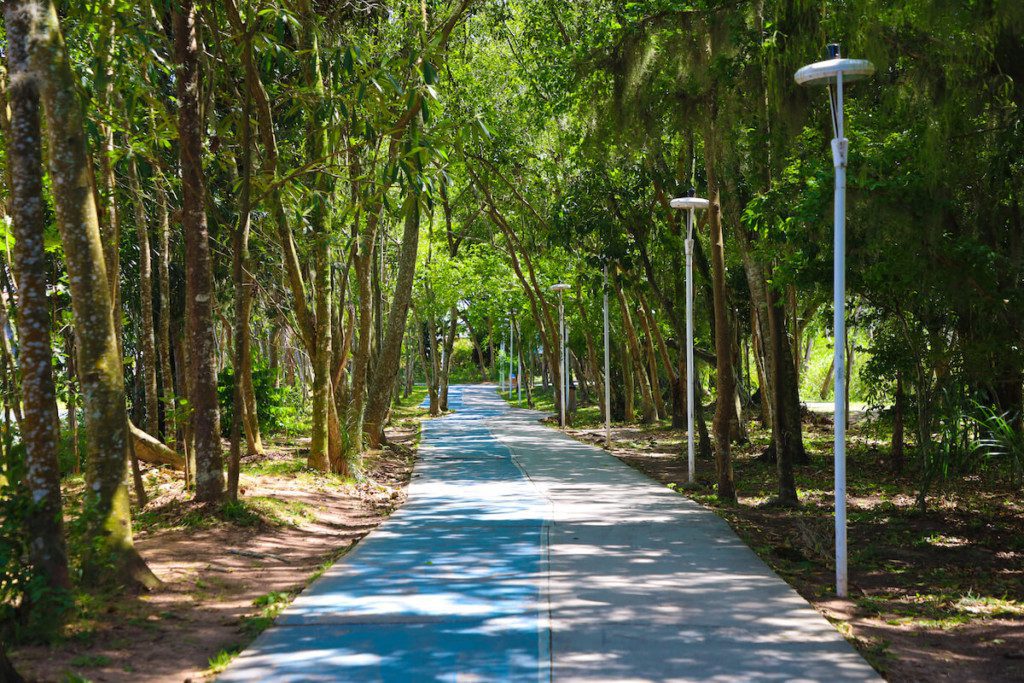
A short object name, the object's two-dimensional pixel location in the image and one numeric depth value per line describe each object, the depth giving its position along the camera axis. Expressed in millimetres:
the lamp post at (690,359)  14750
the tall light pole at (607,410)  20797
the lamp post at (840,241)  7750
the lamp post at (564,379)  29825
